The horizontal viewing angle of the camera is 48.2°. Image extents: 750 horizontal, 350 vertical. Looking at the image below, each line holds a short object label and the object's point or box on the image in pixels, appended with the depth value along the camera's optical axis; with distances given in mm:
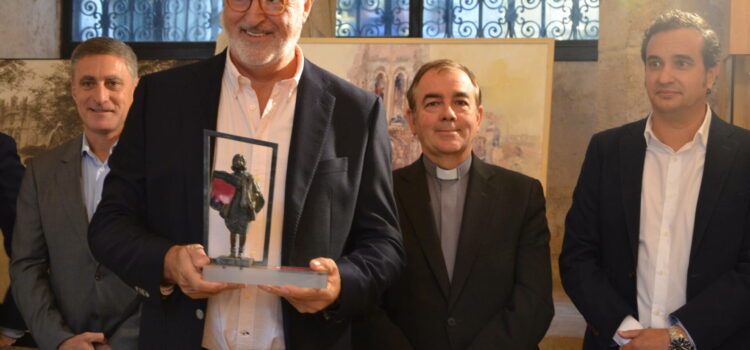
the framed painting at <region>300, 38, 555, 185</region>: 4734
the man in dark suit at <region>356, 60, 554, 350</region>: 3209
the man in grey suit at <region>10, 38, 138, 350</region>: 3426
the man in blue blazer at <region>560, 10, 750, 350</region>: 3162
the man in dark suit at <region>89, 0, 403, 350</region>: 2365
